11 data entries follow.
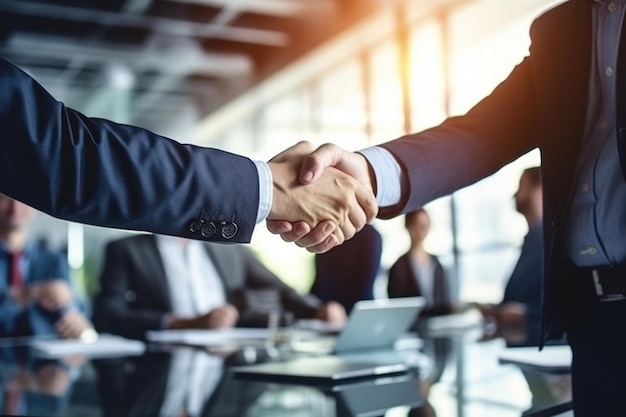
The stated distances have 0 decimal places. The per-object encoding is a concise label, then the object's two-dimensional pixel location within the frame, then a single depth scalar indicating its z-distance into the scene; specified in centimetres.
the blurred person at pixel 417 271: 464
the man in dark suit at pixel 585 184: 108
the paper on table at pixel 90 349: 230
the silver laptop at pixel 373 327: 183
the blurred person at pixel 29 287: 304
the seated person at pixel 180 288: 341
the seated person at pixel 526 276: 299
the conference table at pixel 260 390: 113
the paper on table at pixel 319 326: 297
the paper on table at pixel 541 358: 149
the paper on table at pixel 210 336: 260
